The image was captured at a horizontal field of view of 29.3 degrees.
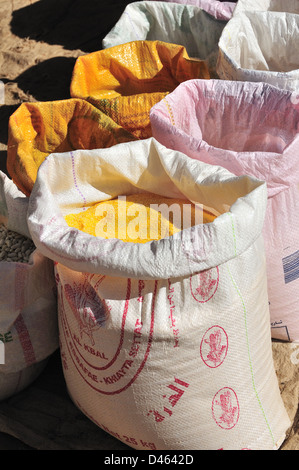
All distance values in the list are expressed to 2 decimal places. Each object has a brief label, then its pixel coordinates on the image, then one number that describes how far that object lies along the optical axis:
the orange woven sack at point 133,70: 2.02
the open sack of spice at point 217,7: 2.20
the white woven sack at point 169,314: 1.10
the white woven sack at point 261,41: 1.81
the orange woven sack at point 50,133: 1.62
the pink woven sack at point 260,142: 1.36
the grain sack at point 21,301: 1.35
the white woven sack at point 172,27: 2.16
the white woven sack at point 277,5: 2.09
